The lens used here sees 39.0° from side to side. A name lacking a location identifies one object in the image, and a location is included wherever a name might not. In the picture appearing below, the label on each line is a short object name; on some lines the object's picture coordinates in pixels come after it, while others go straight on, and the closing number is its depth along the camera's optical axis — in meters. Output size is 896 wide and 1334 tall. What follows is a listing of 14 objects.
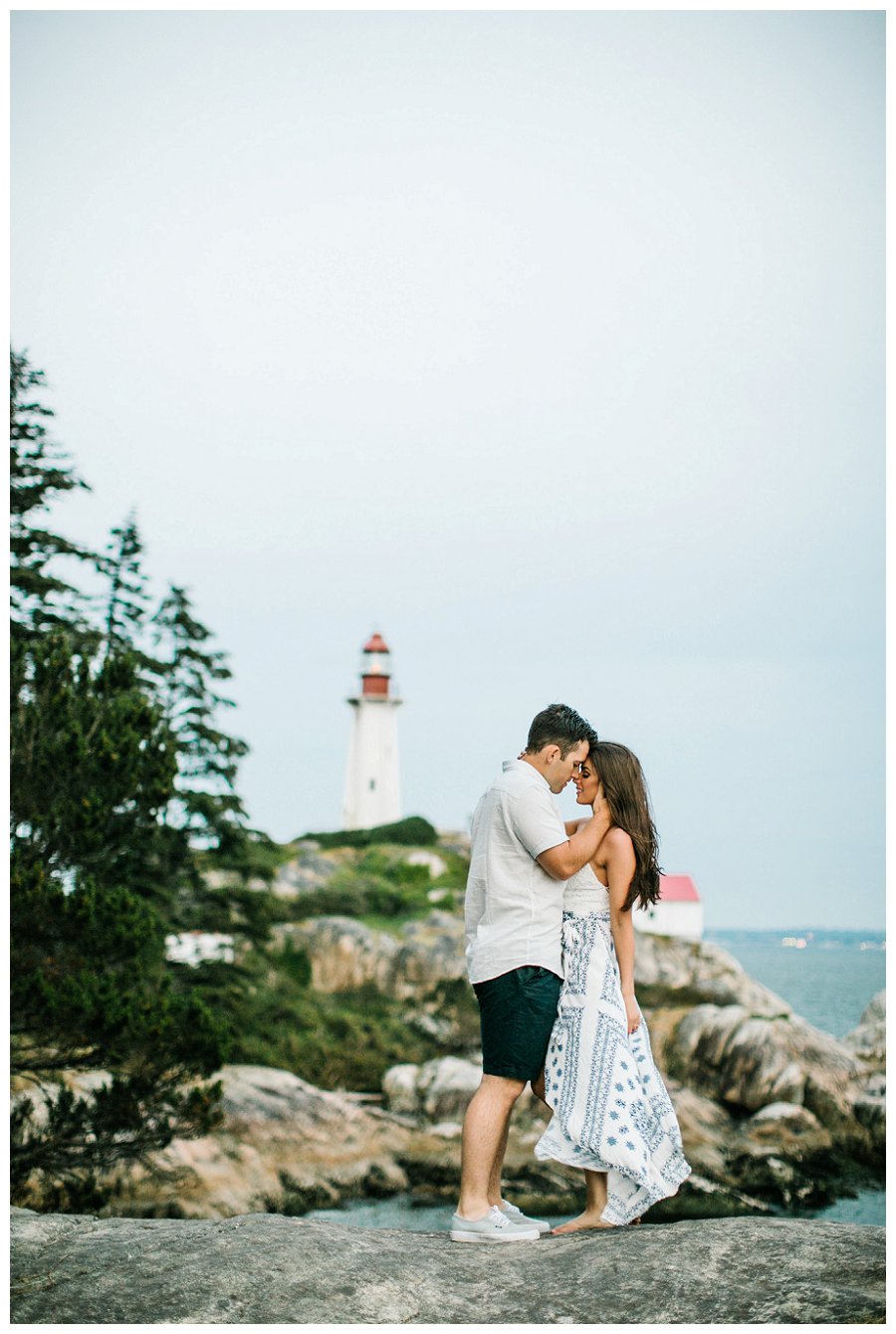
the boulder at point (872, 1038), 28.14
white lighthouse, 46.00
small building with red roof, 46.25
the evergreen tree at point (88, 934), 10.99
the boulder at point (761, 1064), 24.75
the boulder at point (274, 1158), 17.27
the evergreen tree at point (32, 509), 14.89
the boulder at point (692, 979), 29.64
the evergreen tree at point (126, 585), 21.25
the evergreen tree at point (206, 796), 20.31
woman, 5.04
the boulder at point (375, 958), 29.88
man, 4.97
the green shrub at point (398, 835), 40.22
